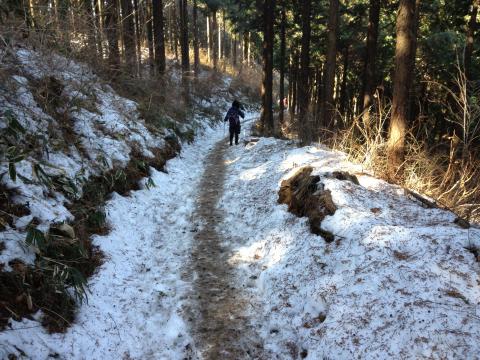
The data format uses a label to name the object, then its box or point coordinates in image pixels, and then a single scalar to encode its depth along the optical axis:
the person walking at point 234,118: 15.22
